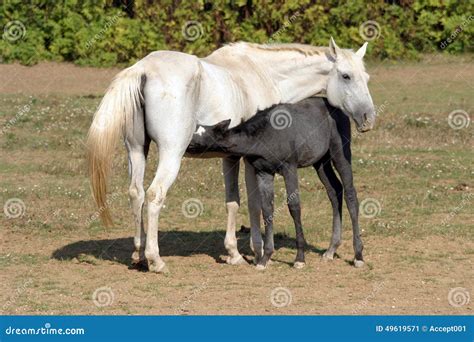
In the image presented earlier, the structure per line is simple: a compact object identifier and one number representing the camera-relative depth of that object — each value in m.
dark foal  19.37
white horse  19.19
